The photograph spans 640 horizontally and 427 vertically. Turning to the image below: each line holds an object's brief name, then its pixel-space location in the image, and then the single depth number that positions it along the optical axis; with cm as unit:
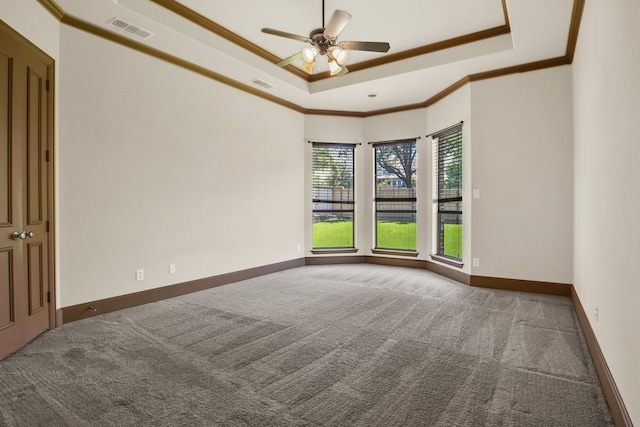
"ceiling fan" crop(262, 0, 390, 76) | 326
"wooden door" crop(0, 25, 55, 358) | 276
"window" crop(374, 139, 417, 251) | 677
